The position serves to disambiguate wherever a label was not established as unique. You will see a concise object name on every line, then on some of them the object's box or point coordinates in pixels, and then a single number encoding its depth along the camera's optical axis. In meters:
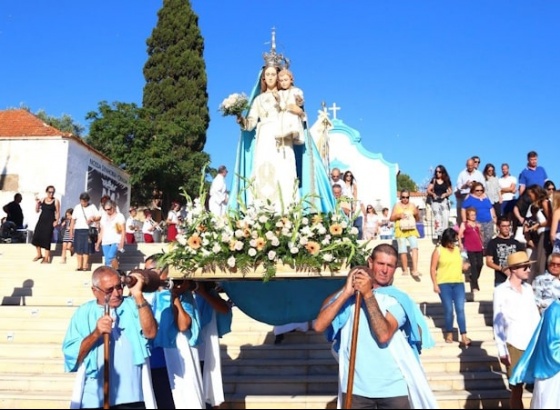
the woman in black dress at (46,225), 11.88
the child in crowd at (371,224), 15.49
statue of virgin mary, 6.74
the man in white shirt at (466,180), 12.90
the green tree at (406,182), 60.97
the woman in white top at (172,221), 14.94
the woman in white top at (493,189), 13.28
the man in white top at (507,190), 13.43
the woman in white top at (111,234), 11.00
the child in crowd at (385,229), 16.98
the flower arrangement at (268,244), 4.38
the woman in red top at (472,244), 9.86
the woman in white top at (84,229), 11.39
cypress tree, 29.42
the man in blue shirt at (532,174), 12.02
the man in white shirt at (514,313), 5.80
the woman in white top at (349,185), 14.22
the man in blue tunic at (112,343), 3.88
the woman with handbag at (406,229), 10.63
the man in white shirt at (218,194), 13.80
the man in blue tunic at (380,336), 3.59
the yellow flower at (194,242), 4.52
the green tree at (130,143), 27.95
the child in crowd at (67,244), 12.14
